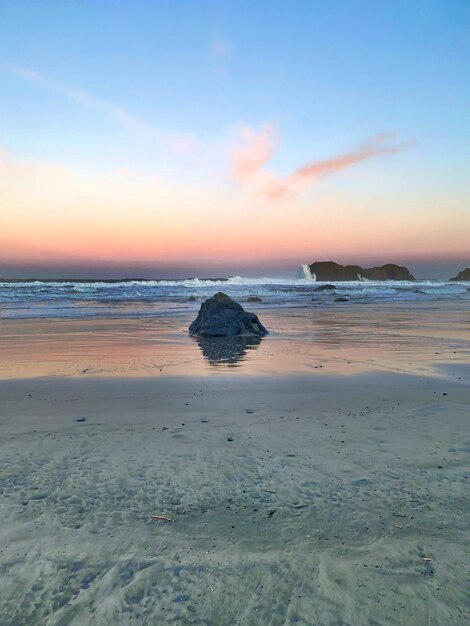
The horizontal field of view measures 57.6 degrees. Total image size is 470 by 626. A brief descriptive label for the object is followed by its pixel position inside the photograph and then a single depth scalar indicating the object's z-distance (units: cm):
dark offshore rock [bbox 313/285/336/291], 5266
